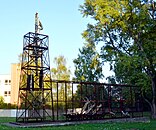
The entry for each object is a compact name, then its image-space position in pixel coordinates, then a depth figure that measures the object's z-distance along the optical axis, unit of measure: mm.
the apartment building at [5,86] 66662
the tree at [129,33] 26062
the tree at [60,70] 39281
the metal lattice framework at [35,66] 19520
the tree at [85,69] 43106
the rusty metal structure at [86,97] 20047
